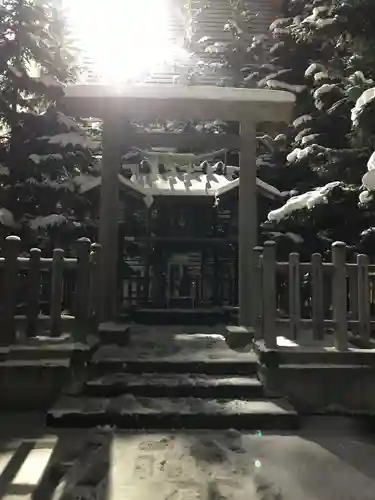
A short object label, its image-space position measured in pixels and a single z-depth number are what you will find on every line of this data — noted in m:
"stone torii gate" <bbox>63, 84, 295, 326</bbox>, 7.36
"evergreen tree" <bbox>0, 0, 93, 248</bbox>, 8.55
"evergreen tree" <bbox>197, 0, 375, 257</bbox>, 7.02
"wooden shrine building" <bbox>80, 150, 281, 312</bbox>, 12.16
